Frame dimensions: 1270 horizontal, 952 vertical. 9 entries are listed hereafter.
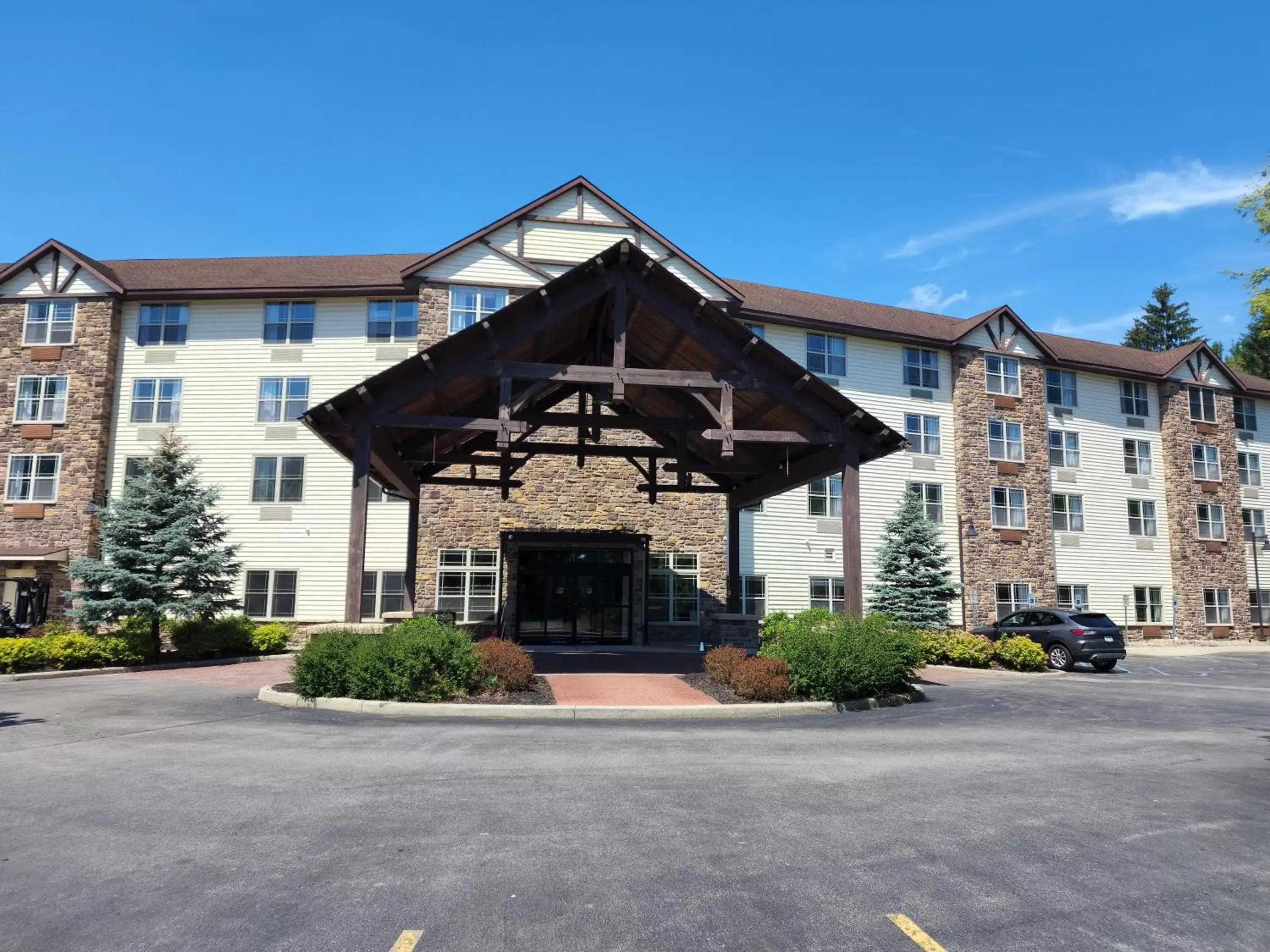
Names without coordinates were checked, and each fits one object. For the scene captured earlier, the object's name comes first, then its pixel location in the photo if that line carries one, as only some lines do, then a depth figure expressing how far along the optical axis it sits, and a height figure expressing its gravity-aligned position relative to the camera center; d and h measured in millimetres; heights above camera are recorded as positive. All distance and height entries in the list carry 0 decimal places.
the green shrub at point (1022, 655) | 20906 -1362
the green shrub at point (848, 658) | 12859 -942
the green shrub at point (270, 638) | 22250 -1313
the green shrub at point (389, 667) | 12156 -1115
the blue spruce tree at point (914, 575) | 26625 +737
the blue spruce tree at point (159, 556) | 20828 +806
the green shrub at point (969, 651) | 21141 -1310
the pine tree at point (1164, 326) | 70750 +23331
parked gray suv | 21234 -935
